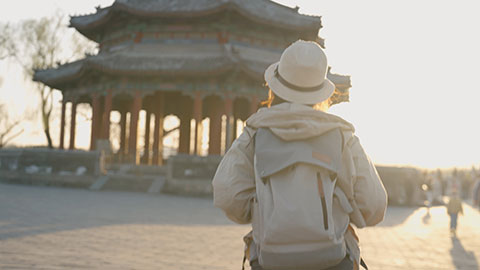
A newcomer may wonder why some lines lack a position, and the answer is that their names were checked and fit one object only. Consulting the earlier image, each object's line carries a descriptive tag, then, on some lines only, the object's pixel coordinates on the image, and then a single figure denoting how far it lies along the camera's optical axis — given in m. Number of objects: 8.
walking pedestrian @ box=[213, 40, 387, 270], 1.75
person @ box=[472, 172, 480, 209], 20.34
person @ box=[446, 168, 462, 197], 10.10
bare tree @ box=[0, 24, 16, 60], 30.44
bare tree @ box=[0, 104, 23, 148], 36.46
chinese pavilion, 19.80
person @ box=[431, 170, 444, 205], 21.66
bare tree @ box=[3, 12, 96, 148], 29.98
